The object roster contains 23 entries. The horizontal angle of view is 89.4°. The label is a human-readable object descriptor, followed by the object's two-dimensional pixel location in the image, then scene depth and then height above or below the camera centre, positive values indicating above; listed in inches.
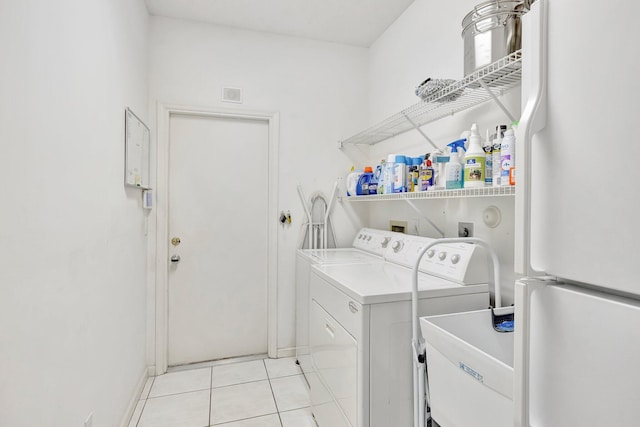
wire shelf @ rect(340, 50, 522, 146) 49.1 +22.5
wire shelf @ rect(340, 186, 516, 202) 46.6 +3.4
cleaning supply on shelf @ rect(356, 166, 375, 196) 94.3 +8.9
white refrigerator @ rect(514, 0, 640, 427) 19.3 -0.3
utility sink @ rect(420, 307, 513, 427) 32.9 -18.8
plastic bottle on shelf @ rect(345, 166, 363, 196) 97.5 +9.3
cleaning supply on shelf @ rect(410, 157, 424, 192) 71.0 +7.8
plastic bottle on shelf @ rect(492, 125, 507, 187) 48.4 +8.3
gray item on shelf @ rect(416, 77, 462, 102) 60.6 +23.7
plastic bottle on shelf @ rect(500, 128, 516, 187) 45.5 +8.0
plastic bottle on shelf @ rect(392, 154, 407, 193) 74.5 +8.7
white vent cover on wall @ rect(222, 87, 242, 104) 101.0 +36.5
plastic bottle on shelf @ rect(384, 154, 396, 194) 77.7 +9.2
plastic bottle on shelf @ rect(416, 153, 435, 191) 65.1 +7.2
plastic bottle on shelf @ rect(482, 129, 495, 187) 52.4 +7.8
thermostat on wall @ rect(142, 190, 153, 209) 88.7 +3.1
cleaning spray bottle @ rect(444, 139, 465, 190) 57.4 +7.1
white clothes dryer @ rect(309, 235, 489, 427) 50.1 -19.1
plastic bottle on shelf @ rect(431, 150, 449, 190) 62.3 +8.4
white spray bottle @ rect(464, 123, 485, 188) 52.6 +8.0
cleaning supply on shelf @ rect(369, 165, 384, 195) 91.7 +8.0
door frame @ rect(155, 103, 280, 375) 95.4 -0.8
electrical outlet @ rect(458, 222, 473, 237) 69.2 -3.7
